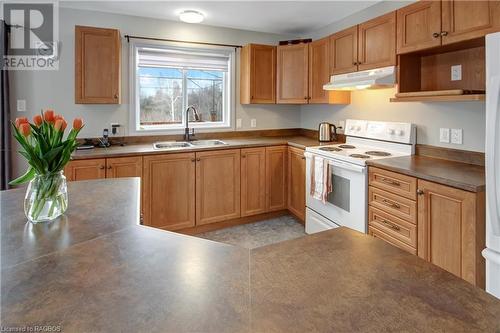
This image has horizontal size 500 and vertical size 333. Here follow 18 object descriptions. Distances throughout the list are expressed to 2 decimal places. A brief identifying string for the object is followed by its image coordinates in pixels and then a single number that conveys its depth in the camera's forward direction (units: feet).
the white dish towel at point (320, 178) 9.88
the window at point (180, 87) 12.21
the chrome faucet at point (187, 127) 12.64
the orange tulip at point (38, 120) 3.98
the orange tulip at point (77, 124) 4.10
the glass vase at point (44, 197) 4.03
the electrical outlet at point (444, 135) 8.56
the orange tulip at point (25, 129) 3.84
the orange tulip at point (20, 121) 3.91
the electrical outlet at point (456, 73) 8.07
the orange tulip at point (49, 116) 3.98
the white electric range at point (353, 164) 8.80
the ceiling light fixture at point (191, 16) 10.96
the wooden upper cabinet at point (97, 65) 10.02
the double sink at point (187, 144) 11.80
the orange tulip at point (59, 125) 4.01
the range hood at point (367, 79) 8.84
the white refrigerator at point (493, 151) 5.16
